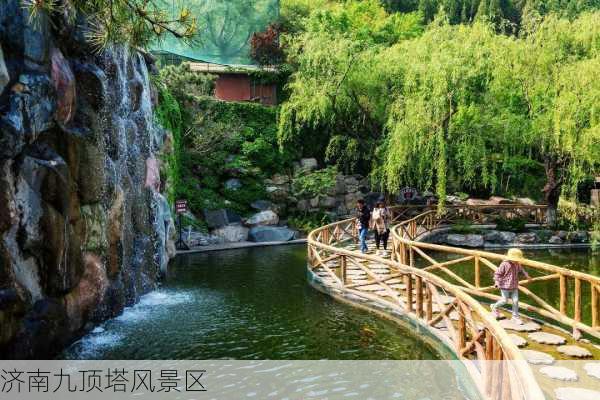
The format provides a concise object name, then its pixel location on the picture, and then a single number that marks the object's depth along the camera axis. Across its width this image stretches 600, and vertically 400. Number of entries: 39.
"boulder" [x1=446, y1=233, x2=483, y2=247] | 19.94
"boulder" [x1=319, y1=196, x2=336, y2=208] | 23.86
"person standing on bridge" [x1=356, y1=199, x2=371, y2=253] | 14.39
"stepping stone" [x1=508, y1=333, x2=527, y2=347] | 7.03
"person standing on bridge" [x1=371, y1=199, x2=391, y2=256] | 14.36
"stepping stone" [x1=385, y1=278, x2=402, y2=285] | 11.90
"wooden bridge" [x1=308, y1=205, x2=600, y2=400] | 5.12
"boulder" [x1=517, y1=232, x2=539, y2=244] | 19.97
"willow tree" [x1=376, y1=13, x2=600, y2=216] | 17.95
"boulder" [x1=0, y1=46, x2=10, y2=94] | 6.58
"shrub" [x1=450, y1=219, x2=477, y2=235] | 20.28
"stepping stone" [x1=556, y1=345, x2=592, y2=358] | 6.58
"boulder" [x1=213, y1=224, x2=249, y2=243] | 20.89
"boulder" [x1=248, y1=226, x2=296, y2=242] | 21.09
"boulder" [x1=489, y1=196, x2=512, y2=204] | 23.80
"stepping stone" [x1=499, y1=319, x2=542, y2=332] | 7.65
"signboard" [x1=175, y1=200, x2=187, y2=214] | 18.53
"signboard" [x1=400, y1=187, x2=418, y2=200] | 23.69
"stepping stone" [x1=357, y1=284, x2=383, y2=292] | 10.88
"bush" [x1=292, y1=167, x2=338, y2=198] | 23.25
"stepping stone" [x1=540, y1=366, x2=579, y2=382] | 5.88
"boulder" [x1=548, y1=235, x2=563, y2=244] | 19.89
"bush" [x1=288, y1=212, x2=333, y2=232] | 22.55
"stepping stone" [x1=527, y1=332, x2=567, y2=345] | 7.15
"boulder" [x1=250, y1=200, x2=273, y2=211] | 22.58
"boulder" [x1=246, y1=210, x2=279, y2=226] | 21.88
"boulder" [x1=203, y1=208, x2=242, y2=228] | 21.03
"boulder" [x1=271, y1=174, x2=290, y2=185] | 24.19
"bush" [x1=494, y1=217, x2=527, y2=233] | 20.42
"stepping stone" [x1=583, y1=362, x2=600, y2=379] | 5.99
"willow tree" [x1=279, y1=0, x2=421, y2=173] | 22.25
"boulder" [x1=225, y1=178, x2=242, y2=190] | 22.73
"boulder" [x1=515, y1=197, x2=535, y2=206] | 24.44
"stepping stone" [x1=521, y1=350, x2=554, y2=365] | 6.39
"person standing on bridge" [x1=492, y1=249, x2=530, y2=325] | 7.75
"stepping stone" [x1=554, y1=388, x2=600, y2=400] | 5.37
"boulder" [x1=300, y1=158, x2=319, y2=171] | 25.23
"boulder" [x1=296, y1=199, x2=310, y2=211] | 23.45
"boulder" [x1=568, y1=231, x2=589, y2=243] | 19.89
